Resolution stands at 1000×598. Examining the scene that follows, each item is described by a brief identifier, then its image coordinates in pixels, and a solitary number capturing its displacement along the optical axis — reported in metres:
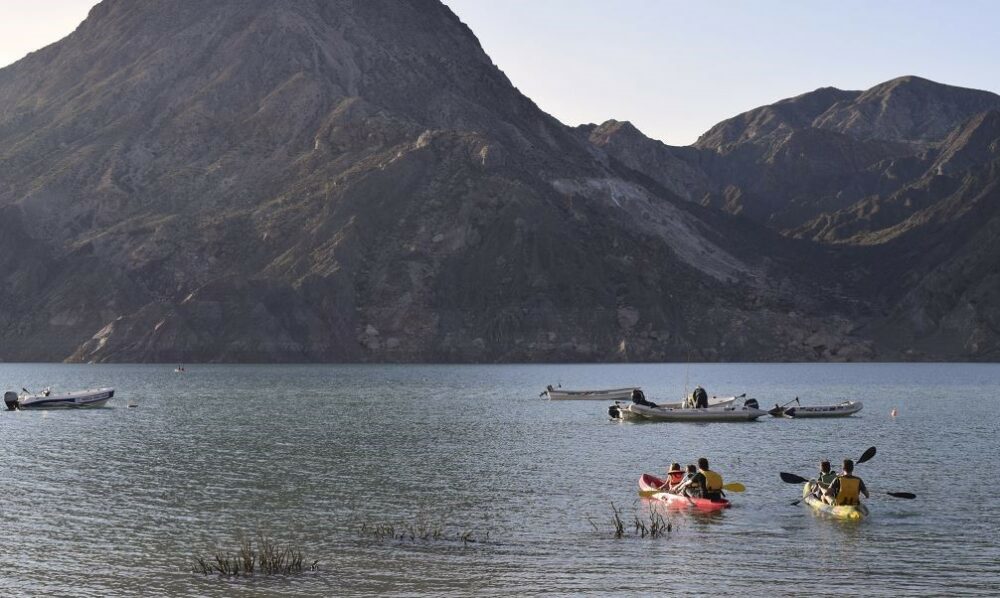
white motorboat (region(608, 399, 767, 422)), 108.88
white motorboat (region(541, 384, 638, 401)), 141.25
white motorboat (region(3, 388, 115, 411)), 122.56
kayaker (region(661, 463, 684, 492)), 57.94
